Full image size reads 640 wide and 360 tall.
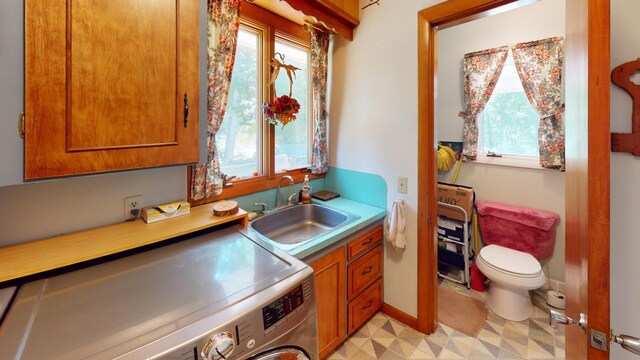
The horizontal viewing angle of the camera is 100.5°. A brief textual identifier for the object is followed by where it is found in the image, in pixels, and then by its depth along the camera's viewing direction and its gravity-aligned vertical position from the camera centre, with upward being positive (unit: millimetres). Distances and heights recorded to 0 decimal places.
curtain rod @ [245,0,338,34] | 1856 +1191
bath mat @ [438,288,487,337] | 2014 -1083
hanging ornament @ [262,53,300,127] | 1895 +516
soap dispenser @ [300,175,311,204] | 2138 -110
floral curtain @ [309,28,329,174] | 2217 +718
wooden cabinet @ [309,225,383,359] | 1592 -714
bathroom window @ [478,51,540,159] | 2494 +574
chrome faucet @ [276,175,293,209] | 2047 -40
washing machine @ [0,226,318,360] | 674 -394
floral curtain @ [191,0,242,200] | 1539 +619
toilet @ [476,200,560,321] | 2037 -625
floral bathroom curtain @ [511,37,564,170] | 2213 +786
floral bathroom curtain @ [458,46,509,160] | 2510 +930
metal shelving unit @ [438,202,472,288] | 2521 -749
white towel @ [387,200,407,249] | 1902 -340
